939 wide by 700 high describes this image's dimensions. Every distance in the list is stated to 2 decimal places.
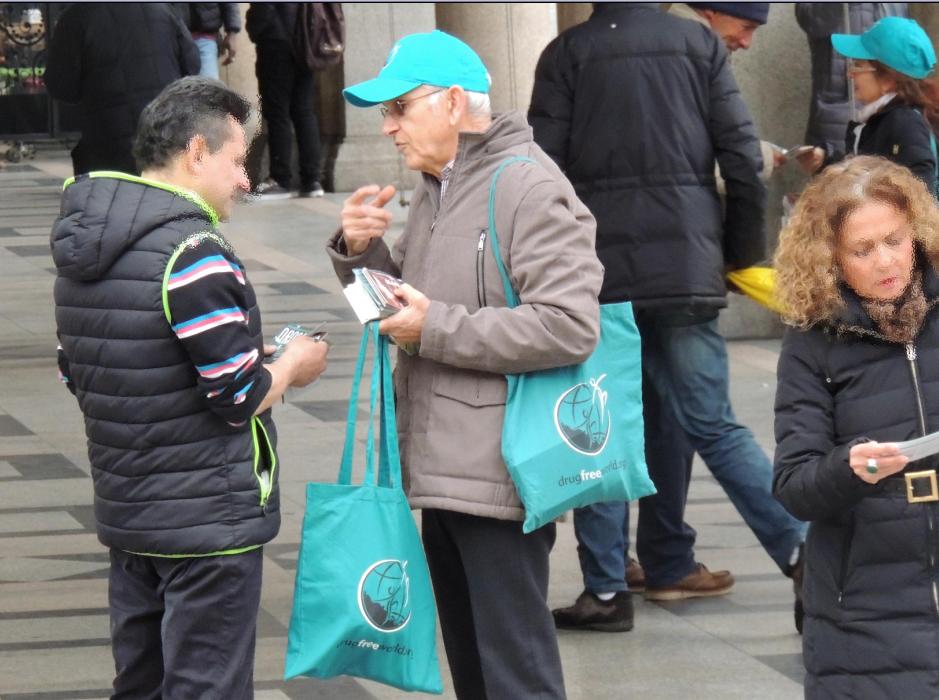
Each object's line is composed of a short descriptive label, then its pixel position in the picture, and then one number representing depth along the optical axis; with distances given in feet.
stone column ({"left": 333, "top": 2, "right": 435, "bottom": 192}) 110.39
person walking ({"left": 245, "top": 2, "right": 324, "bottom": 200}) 102.69
